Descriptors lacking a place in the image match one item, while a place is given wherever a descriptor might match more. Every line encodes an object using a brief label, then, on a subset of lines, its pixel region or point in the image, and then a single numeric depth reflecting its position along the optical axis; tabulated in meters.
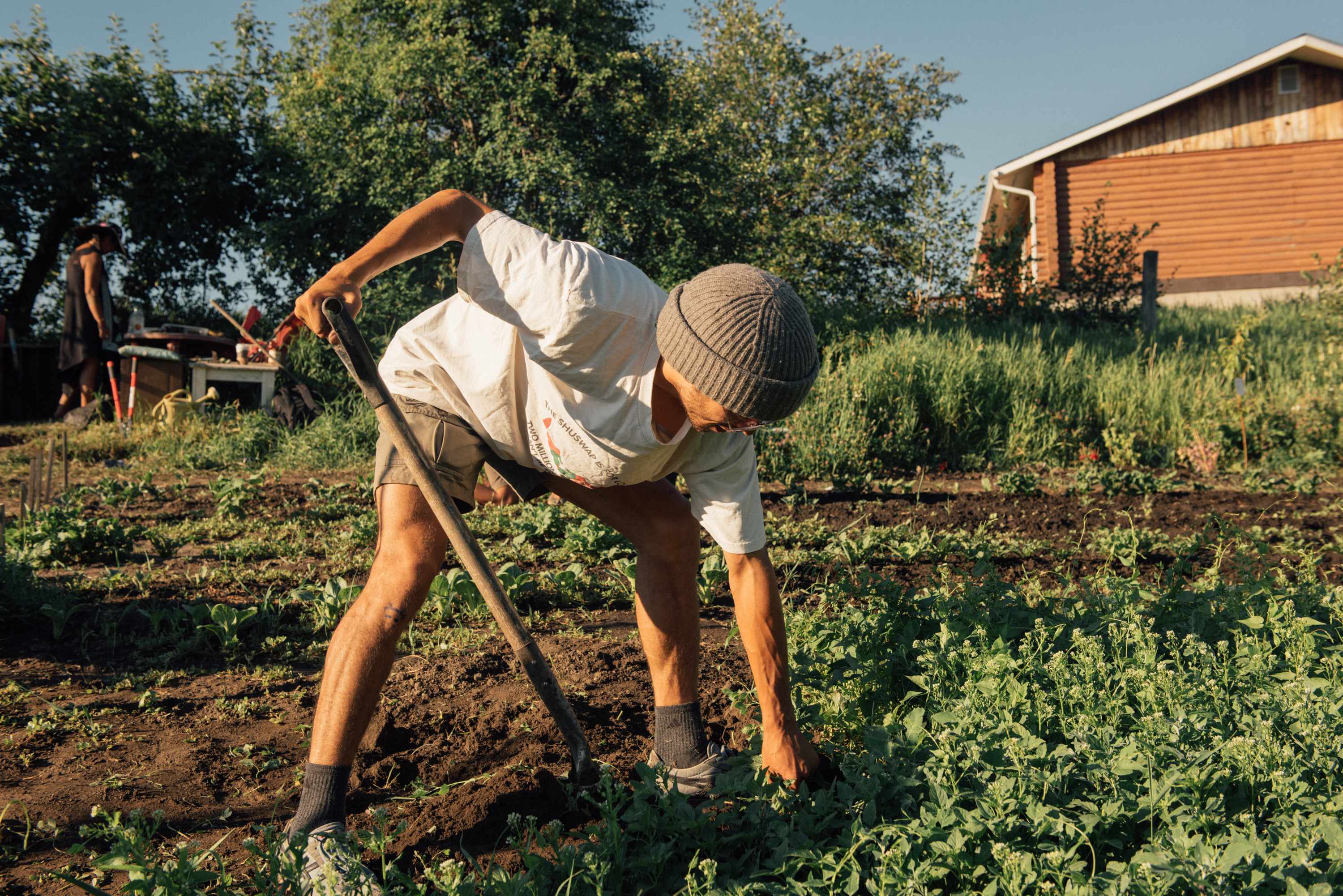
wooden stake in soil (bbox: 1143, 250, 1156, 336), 10.86
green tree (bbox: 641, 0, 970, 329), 10.60
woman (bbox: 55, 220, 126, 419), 9.30
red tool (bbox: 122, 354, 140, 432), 8.82
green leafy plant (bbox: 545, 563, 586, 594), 4.11
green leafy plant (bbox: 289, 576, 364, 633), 3.78
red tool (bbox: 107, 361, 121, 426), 9.15
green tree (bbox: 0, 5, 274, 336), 11.21
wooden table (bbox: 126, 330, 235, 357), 9.20
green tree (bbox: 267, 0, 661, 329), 9.70
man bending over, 2.12
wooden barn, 17.98
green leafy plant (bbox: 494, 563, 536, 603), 3.94
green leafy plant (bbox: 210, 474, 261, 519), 5.63
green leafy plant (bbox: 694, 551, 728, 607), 4.08
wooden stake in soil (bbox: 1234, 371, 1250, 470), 7.20
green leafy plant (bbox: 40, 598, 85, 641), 3.64
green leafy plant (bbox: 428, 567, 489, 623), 3.87
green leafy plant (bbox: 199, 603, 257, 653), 3.57
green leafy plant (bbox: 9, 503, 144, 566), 4.57
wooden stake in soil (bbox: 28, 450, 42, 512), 5.35
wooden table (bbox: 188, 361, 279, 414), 9.02
